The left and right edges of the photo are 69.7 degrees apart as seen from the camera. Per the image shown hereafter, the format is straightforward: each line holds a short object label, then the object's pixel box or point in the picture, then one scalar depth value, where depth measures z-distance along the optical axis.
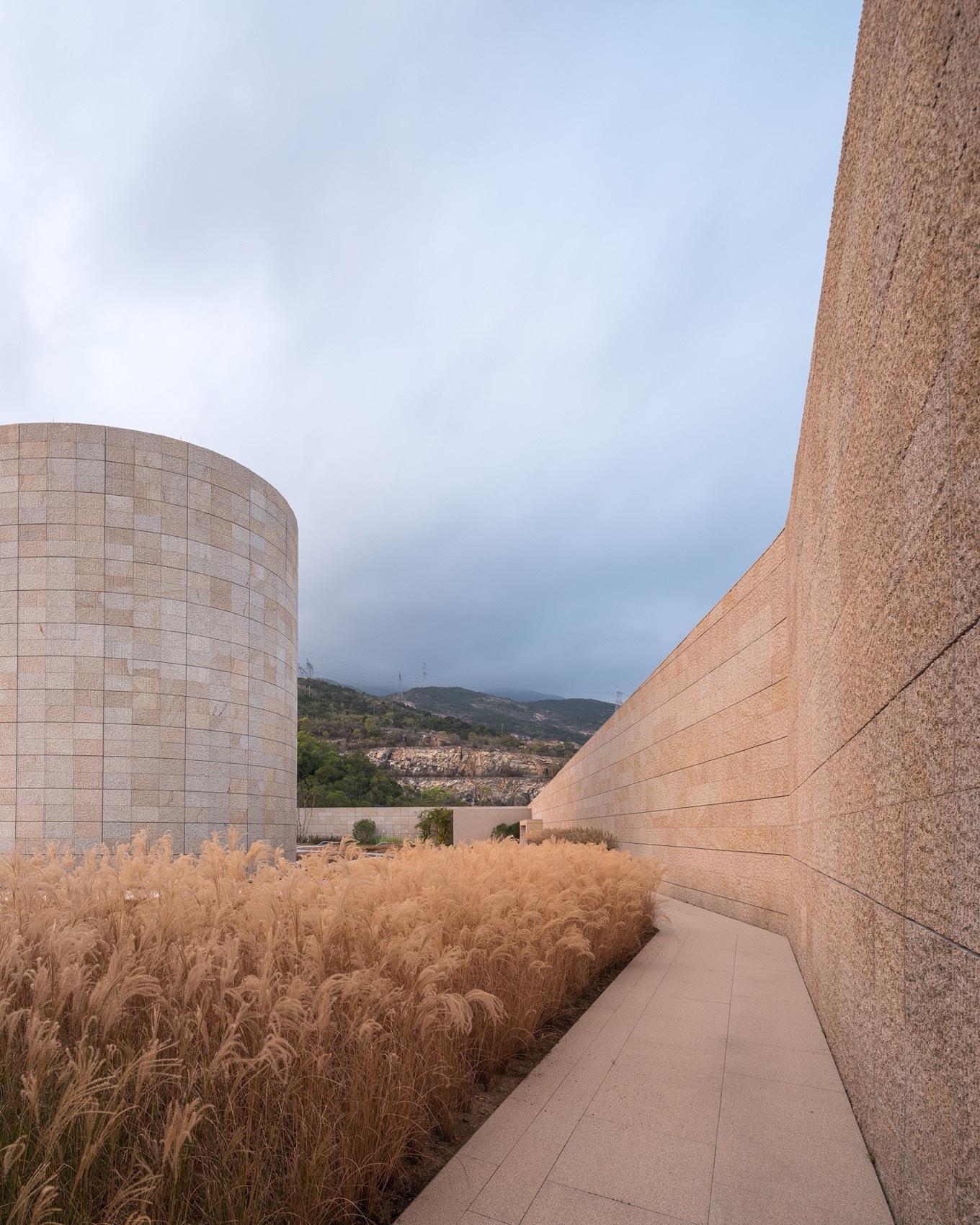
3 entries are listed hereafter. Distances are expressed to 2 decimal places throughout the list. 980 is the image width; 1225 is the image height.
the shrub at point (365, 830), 40.34
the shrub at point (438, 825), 30.50
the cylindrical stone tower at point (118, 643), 14.88
